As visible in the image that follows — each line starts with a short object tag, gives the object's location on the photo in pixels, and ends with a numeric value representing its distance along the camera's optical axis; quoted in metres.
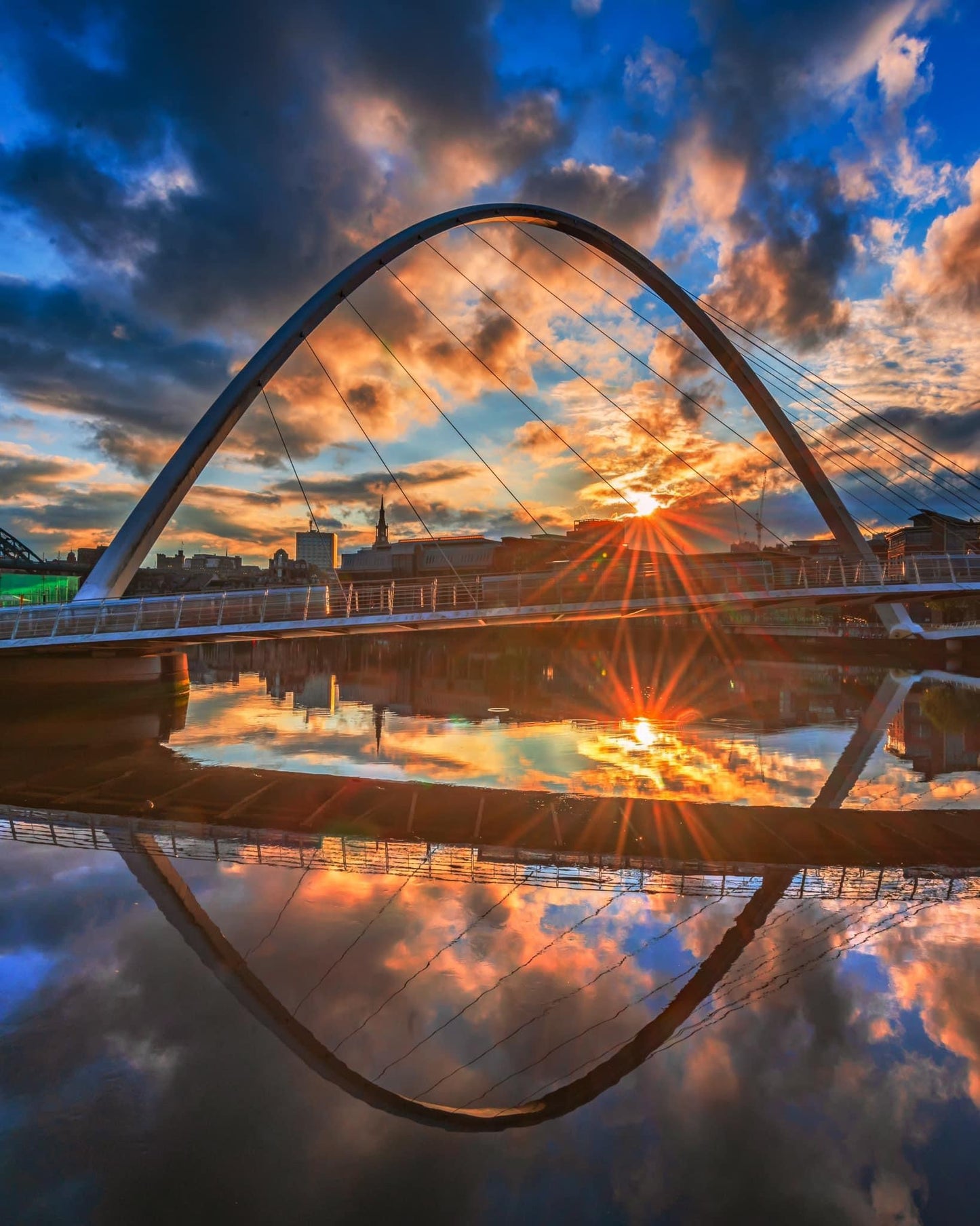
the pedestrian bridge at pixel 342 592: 25.97
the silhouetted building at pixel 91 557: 126.19
